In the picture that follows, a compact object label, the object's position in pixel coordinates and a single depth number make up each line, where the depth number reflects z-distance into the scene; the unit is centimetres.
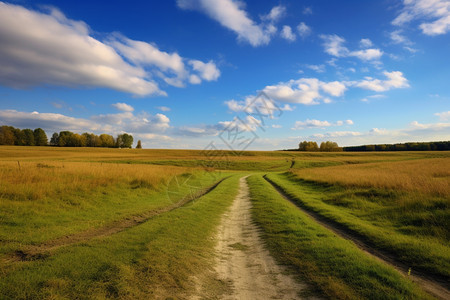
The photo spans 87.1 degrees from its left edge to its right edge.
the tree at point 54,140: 12731
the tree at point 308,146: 14749
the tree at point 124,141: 13950
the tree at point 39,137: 11250
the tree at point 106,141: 13412
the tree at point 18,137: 10600
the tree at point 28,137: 10838
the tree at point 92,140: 13071
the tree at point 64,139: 12012
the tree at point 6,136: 10000
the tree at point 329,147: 14888
